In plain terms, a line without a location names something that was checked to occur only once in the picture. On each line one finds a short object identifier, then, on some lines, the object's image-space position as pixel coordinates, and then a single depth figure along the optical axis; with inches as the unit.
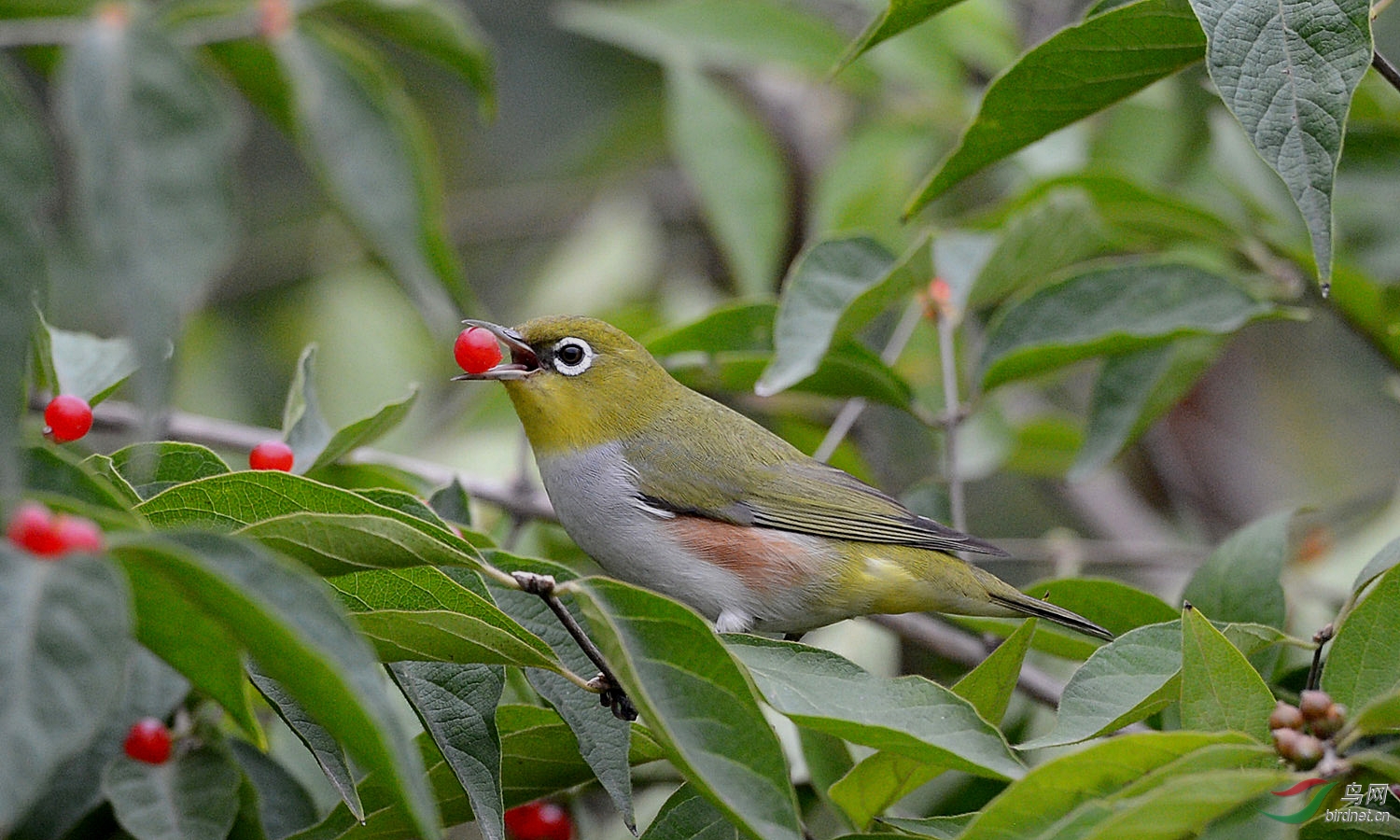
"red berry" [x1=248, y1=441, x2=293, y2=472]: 200.4
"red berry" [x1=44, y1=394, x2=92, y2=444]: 189.8
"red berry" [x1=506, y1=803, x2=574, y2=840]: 234.2
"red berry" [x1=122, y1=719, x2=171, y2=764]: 197.9
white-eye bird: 263.4
